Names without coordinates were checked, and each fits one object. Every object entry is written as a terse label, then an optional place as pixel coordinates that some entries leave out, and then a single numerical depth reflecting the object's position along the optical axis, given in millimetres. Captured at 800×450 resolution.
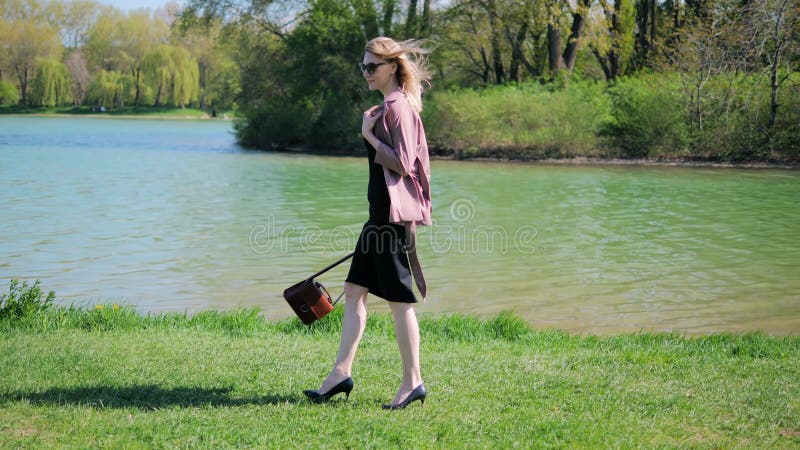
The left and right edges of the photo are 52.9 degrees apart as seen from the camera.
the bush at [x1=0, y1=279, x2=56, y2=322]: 7242
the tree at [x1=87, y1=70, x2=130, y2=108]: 94125
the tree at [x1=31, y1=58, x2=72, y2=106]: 89000
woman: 5012
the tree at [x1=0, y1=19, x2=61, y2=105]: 92750
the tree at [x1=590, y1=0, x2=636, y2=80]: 36469
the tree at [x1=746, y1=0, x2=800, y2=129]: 27234
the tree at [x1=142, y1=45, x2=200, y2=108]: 88750
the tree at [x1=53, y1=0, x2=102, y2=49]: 101688
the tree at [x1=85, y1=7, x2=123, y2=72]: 99750
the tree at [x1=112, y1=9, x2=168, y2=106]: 99750
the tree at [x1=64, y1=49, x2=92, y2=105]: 96125
